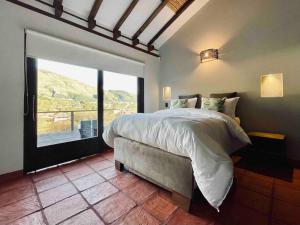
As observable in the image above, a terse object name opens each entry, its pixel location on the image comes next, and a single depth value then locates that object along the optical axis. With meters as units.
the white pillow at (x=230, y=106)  2.81
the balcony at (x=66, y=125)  2.55
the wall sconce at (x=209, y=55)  3.33
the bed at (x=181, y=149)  1.27
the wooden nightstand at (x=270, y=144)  2.32
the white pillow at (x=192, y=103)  3.42
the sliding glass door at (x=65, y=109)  2.35
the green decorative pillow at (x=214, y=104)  2.81
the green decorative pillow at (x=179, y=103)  3.38
